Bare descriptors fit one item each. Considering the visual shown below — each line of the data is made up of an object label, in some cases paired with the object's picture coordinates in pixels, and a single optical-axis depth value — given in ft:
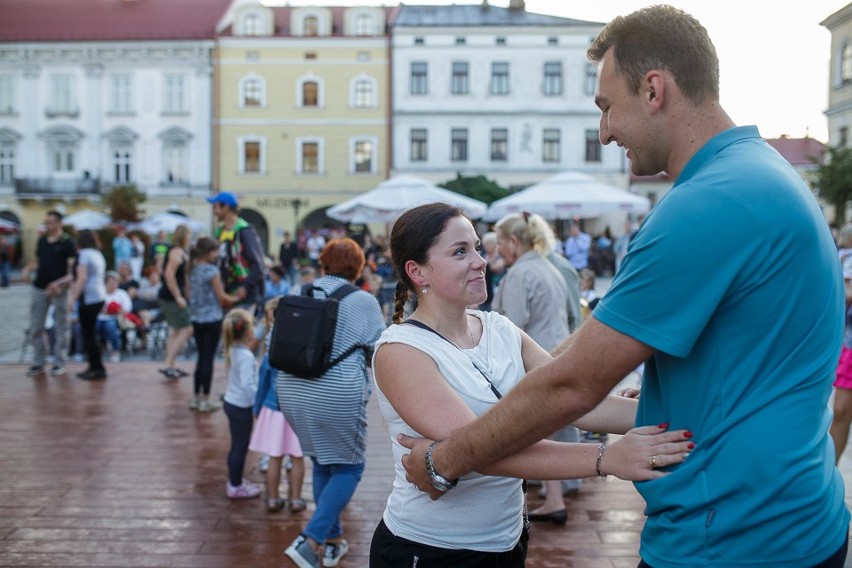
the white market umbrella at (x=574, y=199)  56.90
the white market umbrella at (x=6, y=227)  110.45
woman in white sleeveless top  6.77
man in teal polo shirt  4.77
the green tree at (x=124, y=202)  116.78
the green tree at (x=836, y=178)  88.69
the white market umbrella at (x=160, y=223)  95.86
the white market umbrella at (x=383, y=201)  59.16
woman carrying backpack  14.75
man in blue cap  26.04
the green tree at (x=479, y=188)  104.06
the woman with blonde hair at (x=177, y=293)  32.24
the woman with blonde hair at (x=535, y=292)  18.21
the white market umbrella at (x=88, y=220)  103.19
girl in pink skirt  17.57
